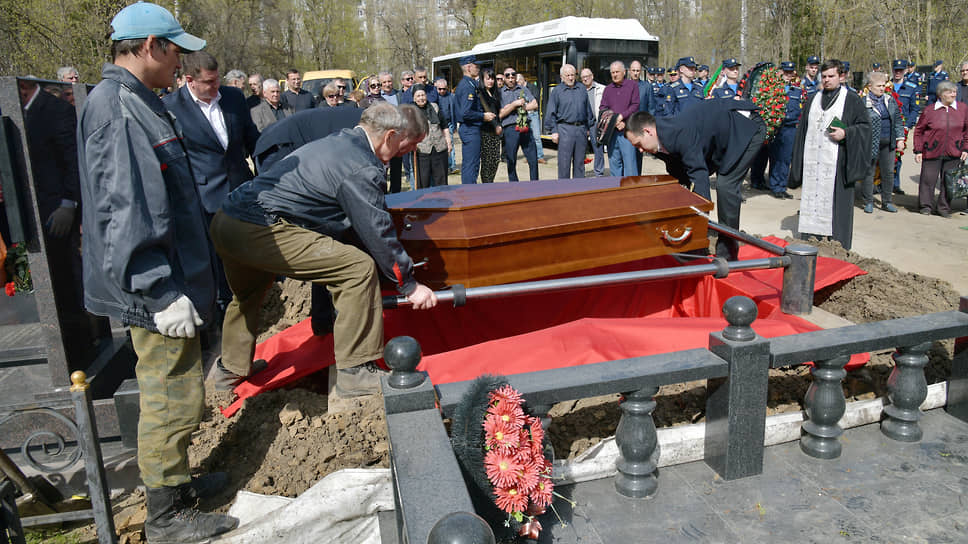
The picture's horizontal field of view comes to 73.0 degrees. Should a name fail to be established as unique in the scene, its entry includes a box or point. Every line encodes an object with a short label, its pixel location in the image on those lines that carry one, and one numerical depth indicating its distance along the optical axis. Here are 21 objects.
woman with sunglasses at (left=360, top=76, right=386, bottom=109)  10.46
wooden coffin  3.10
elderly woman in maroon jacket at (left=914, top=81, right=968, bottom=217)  7.53
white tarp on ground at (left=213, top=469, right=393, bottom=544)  2.08
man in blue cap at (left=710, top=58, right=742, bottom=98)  9.50
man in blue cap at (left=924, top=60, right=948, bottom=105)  11.82
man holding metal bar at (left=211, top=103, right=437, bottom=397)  2.64
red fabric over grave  2.94
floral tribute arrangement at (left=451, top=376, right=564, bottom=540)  1.71
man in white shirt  4.09
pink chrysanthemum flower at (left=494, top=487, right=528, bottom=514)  1.69
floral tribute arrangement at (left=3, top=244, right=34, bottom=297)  3.88
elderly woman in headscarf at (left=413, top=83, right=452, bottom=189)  7.76
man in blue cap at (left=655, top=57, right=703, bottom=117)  11.43
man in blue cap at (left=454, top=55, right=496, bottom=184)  8.01
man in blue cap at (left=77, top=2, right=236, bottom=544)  1.95
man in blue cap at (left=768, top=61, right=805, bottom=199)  9.15
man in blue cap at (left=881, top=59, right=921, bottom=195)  10.25
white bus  13.11
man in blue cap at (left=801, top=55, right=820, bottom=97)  10.70
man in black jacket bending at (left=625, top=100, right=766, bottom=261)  4.36
